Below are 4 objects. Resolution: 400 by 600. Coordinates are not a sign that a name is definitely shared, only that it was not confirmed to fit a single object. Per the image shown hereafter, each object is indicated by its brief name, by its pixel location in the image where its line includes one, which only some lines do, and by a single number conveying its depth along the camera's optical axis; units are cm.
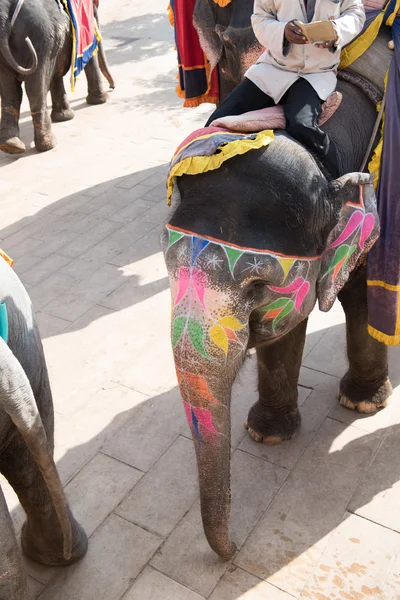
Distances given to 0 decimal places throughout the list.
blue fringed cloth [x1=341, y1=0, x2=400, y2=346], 269
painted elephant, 213
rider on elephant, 251
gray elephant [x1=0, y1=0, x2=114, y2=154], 622
